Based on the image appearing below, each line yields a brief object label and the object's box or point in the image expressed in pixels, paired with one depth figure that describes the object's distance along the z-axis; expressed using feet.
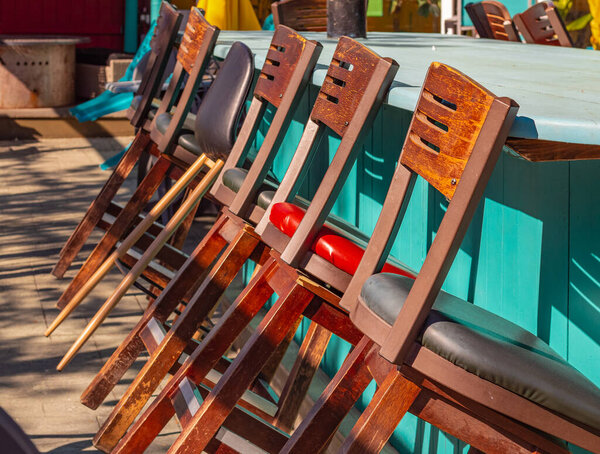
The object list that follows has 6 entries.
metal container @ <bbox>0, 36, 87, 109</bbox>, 29.60
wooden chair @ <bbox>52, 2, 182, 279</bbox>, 12.07
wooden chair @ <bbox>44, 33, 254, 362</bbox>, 8.53
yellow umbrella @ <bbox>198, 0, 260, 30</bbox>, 20.88
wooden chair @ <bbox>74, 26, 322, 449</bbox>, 7.11
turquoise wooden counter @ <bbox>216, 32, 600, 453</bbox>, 4.91
